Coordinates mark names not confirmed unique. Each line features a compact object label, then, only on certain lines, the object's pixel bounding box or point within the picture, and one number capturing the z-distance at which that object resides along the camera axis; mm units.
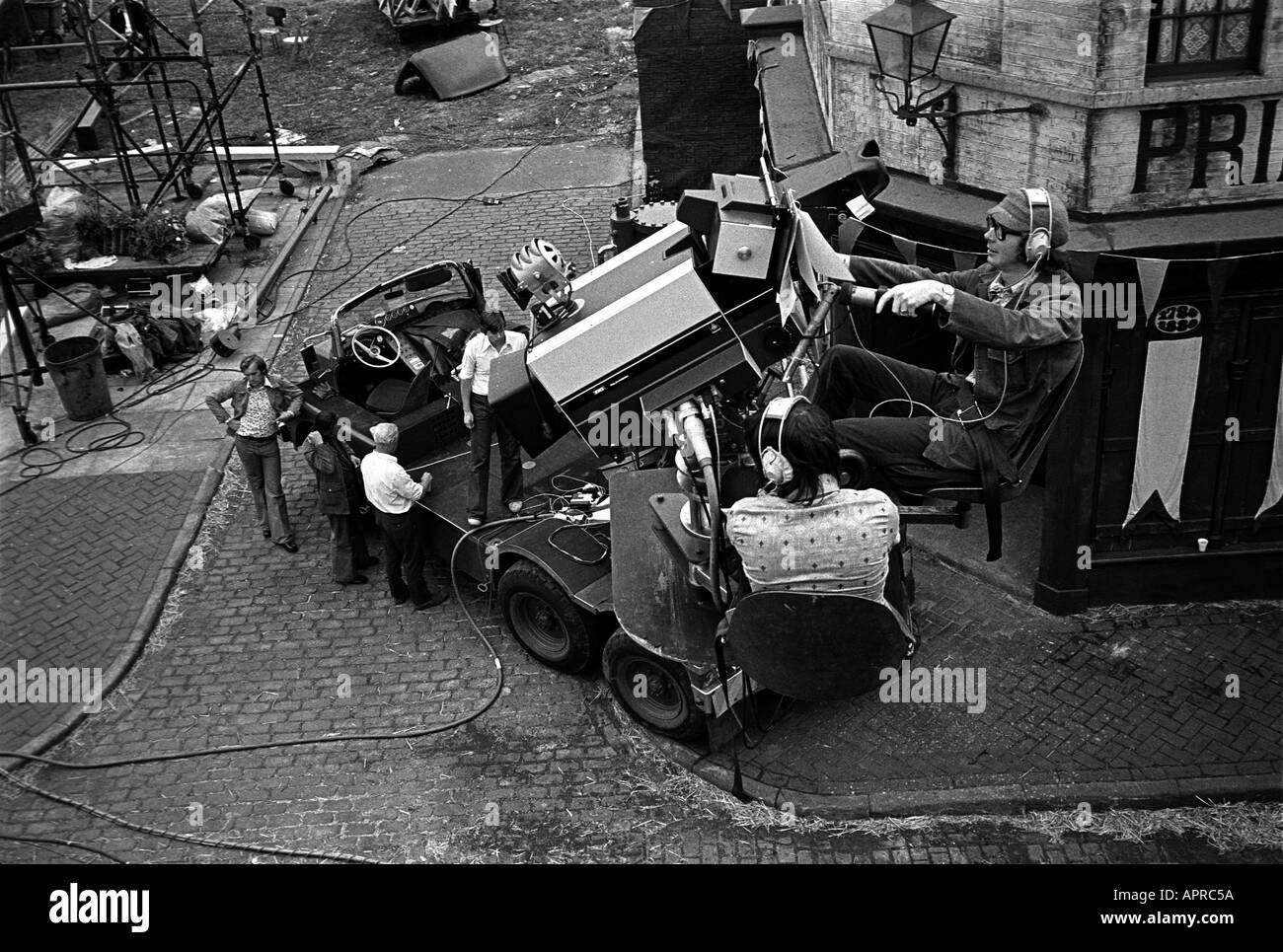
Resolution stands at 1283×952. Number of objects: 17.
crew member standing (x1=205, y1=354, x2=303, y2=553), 11031
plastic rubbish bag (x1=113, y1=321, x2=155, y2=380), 14430
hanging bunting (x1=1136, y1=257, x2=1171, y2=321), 8109
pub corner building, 8102
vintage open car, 10898
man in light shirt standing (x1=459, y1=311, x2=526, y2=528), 9914
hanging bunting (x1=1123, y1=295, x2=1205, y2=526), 8750
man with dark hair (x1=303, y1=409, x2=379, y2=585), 10469
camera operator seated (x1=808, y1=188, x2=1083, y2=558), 6281
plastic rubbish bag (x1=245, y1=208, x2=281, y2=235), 18312
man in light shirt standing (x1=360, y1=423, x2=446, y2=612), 9797
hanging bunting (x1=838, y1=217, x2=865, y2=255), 9180
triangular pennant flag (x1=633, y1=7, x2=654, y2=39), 17016
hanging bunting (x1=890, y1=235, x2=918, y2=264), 9219
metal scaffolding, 16641
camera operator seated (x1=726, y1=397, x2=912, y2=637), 6066
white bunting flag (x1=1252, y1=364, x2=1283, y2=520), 9124
